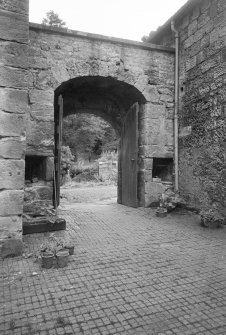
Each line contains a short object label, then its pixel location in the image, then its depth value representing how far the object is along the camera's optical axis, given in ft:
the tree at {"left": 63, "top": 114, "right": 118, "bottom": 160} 68.95
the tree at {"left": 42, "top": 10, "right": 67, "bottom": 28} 72.38
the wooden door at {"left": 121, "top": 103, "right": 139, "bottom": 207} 19.88
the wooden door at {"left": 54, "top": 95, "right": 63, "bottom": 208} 17.99
